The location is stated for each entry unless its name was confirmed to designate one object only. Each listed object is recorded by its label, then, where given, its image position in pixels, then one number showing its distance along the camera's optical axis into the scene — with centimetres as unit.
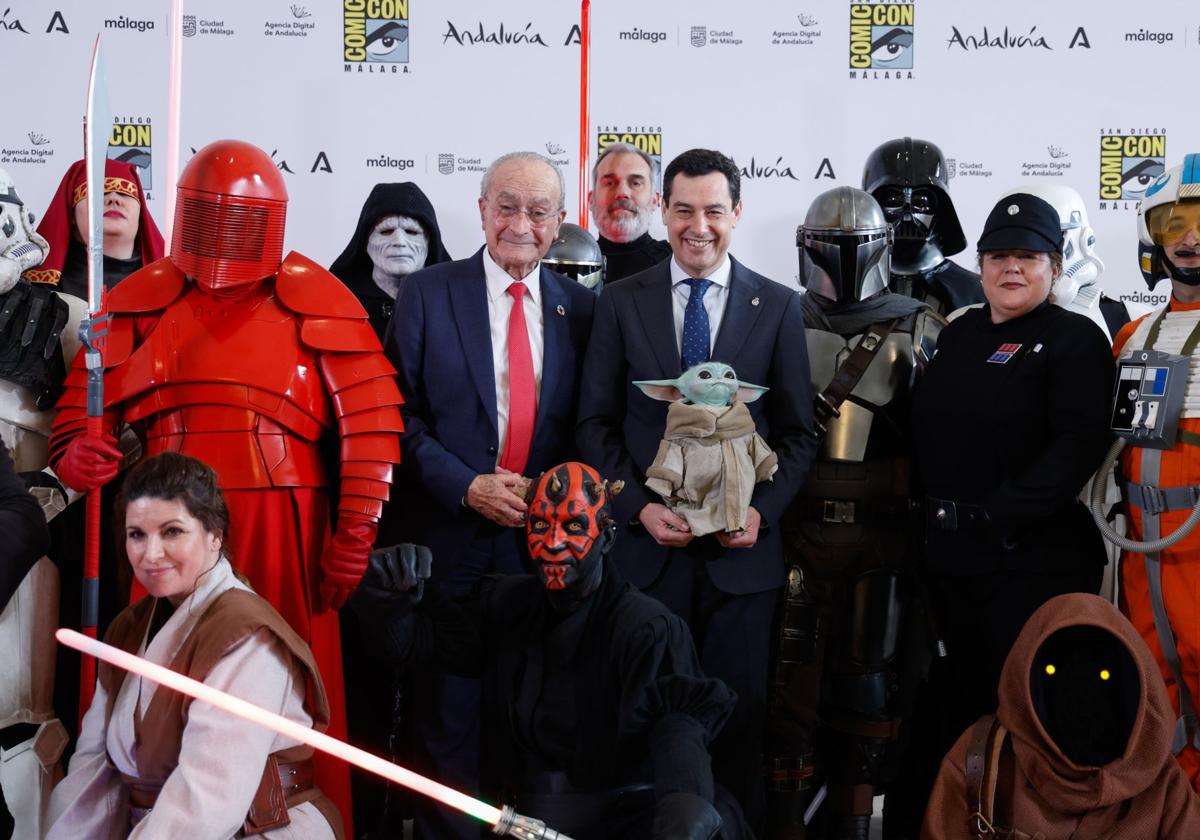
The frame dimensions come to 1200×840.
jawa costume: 259
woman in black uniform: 316
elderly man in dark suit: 322
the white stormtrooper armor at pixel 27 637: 312
